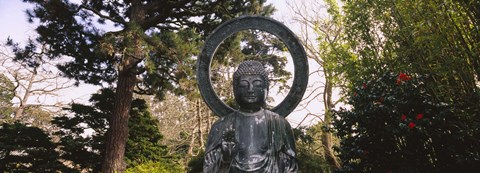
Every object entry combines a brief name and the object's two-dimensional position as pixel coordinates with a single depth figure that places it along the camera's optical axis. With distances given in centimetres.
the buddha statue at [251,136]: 321
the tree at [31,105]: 1798
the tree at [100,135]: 1116
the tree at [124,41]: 860
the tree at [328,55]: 1174
